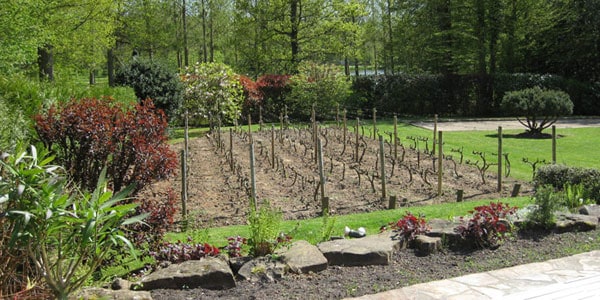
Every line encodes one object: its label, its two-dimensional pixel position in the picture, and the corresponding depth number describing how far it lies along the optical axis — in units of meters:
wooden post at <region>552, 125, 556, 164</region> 9.47
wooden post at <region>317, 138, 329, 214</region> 7.14
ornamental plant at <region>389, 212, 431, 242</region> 5.29
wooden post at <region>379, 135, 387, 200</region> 8.06
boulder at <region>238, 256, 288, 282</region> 4.42
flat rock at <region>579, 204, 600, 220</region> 6.20
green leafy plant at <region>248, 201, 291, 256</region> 4.79
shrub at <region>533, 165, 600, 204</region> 7.22
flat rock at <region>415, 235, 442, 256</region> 5.09
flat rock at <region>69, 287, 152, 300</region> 3.85
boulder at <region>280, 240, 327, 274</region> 4.59
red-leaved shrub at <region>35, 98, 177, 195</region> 6.12
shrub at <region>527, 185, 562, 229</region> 5.63
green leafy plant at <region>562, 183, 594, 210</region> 6.94
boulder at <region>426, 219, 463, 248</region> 5.26
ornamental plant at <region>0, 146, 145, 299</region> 3.30
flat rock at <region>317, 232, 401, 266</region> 4.80
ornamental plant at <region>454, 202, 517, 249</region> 5.23
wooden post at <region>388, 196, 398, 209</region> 7.51
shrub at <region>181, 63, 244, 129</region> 17.19
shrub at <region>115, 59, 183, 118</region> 15.47
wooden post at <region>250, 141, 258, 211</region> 7.47
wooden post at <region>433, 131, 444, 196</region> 8.30
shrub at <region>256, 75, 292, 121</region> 21.28
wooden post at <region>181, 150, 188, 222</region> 7.31
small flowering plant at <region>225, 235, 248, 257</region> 4.89
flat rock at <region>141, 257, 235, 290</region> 4.25
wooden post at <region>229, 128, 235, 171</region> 10.36
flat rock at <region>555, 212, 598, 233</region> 5.73
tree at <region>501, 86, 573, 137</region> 15.23
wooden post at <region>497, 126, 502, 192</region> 8.67
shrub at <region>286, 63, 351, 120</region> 20.66
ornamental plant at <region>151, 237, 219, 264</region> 4.71
